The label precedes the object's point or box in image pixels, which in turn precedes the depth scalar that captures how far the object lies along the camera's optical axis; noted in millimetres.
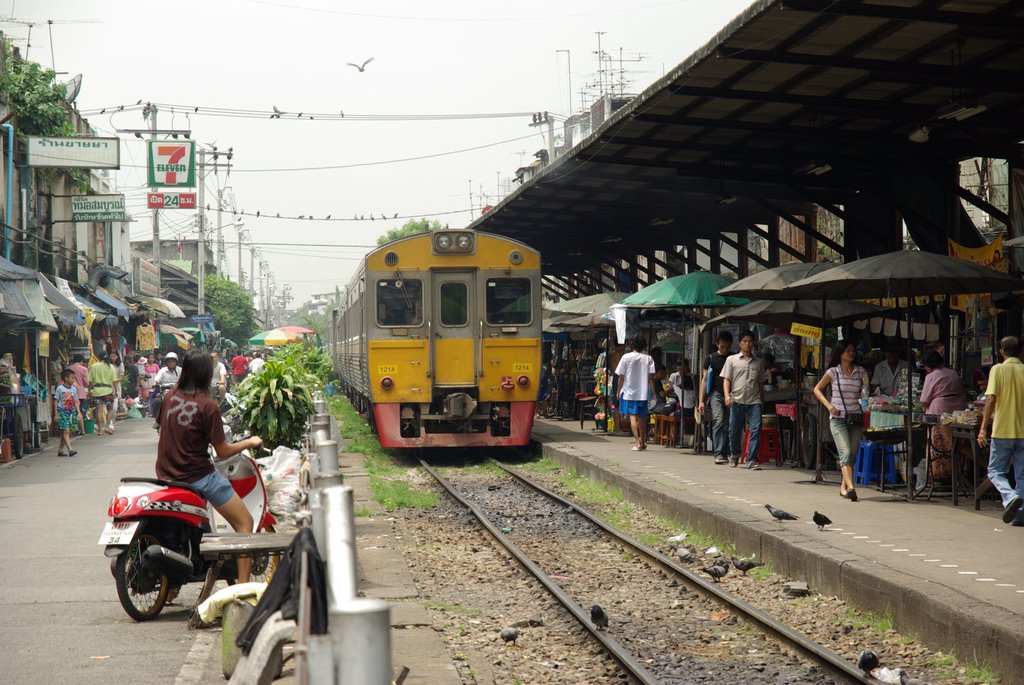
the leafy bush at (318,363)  29259
